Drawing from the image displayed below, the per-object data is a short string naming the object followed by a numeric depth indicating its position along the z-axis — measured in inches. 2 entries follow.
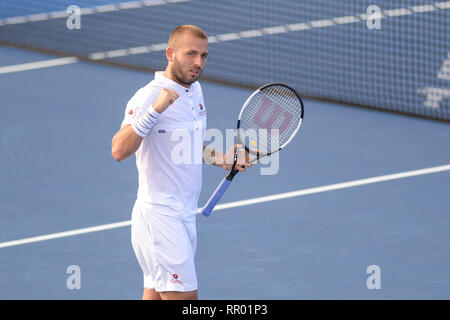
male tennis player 508.7
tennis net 1061.1
